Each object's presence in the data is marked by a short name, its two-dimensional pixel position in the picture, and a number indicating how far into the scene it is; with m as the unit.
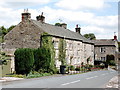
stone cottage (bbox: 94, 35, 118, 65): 70.06
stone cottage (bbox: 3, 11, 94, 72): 37.75
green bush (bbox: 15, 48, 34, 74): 31.61
